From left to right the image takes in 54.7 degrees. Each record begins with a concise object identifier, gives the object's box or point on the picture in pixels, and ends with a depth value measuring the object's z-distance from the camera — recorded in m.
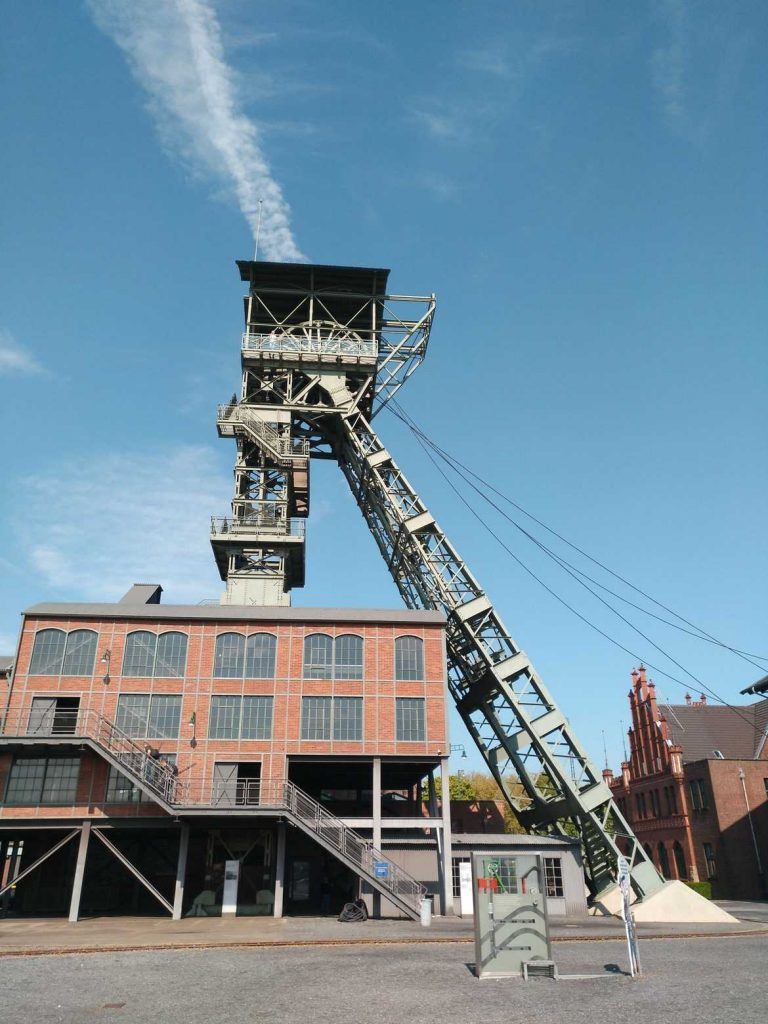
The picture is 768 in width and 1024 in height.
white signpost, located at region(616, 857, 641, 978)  12.78
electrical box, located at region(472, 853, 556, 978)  12.88
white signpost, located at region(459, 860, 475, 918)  24.52
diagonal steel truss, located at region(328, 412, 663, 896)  27.83
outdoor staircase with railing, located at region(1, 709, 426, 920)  22.94
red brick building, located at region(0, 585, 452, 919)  24.52
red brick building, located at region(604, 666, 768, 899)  38.94
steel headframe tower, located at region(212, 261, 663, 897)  28.42
